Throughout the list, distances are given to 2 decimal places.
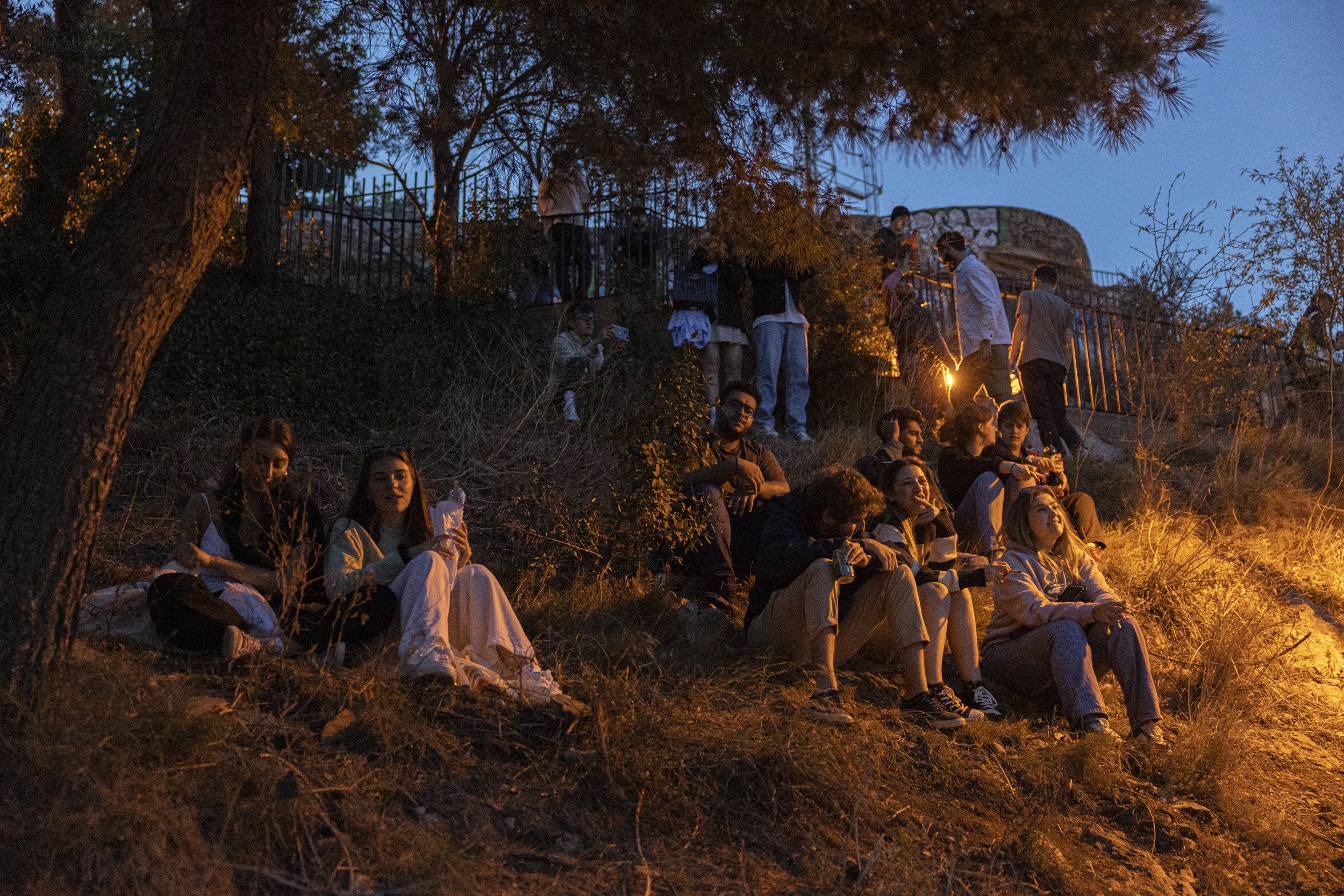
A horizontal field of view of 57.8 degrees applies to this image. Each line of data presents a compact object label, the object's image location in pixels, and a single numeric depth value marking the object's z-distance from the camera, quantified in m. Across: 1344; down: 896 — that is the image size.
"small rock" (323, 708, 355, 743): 4.06
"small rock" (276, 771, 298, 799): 3.65
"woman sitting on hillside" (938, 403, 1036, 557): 6.50
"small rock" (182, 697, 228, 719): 3.83
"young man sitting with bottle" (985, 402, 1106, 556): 6.64
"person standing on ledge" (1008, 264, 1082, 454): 9.99
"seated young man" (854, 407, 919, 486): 6.75
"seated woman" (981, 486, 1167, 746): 5.58
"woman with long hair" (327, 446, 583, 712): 4.59
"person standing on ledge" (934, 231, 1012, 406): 9.81
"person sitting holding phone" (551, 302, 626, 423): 9.23
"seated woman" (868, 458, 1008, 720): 5.59
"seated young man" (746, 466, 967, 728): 5.35
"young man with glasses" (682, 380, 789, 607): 6.56
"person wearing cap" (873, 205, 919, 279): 11.24
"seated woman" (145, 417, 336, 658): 4.52
